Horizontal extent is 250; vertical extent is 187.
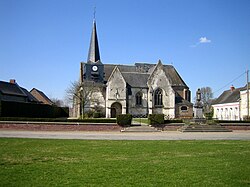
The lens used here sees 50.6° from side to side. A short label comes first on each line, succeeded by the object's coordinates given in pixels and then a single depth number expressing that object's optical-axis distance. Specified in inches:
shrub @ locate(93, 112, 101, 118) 1794.9
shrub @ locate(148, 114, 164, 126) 1071.6
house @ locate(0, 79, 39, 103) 1754.2
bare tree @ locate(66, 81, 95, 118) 1806.1
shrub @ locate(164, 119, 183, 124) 1099.8
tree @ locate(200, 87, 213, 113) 3222.2
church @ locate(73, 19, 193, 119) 1888.5
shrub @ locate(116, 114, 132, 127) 1026.1
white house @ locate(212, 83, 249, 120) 1771.0
